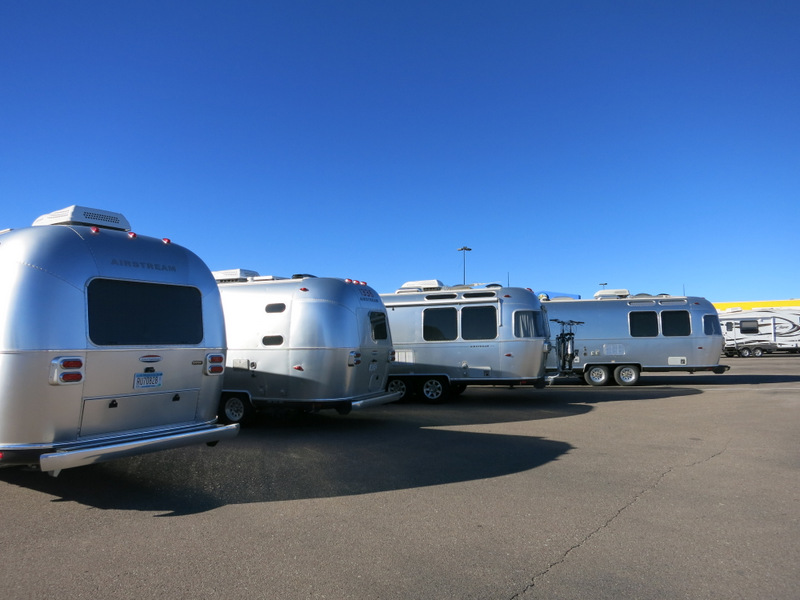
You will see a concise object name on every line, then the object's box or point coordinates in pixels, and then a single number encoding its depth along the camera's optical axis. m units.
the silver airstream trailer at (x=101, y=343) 5.70
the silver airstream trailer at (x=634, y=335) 19.58
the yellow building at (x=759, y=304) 51.78
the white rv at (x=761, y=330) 37.81
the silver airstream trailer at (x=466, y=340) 15.34
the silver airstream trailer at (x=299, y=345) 10.51
